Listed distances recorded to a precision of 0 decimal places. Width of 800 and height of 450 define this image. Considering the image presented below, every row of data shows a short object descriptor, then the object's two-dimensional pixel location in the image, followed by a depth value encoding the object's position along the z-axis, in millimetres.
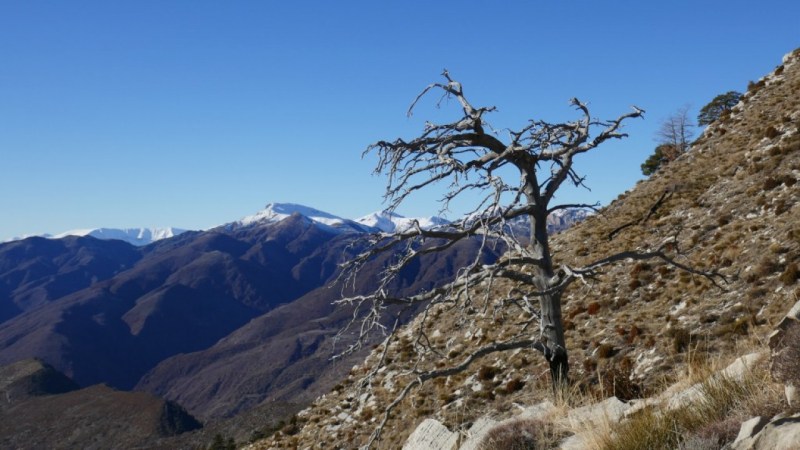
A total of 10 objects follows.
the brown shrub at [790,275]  16625
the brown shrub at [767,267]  17922
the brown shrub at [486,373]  22297
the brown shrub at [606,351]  18984
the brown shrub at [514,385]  20205
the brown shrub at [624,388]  11859
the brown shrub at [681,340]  16577
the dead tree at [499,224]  10250
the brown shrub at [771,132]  30089
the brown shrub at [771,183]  24578
